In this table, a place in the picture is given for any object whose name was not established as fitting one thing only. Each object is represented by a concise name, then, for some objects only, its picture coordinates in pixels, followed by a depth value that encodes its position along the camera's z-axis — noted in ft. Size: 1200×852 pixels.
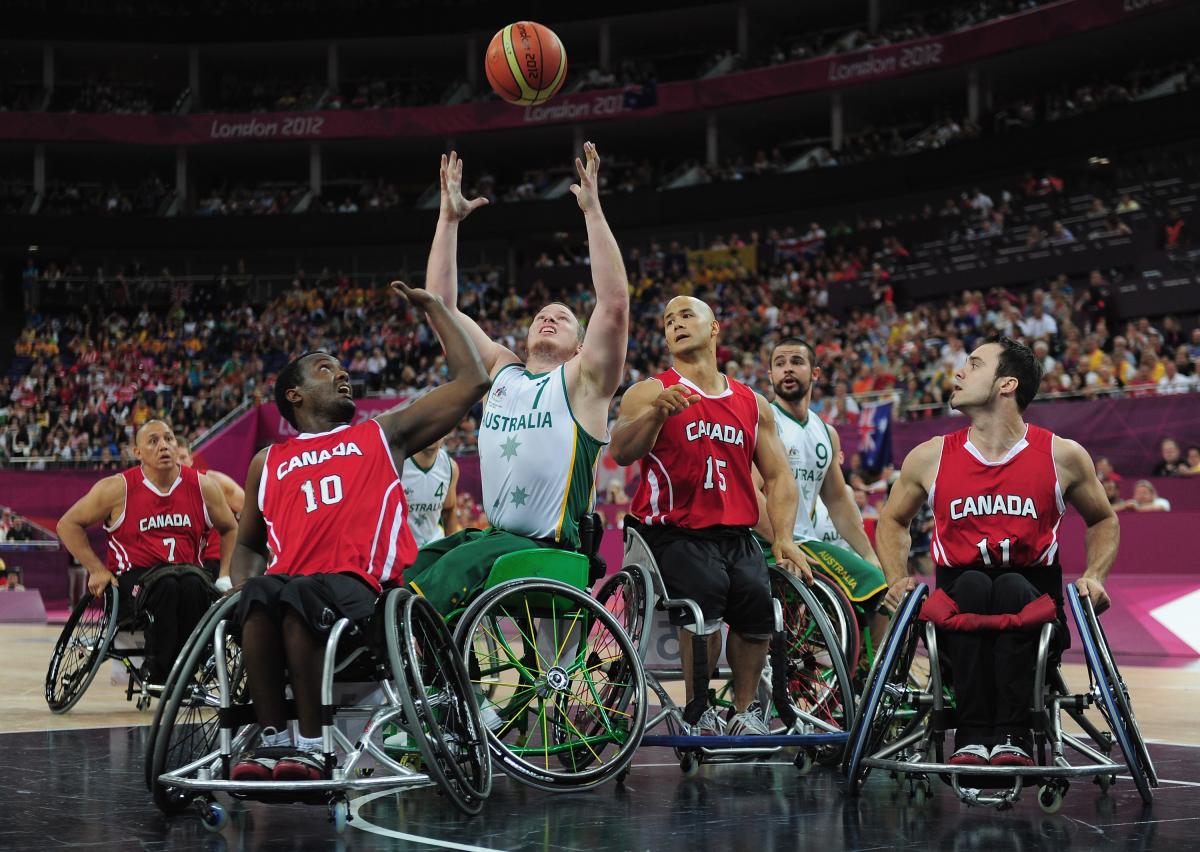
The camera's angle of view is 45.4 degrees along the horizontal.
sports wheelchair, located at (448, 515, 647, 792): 17.48
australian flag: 55.01
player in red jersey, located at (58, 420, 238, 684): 29.55
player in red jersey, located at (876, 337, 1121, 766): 16.78
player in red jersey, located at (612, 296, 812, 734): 19.94
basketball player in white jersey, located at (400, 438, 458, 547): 30.37
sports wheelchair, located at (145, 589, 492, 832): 14.83
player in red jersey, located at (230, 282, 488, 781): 15.28
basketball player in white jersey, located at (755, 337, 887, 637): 24.99
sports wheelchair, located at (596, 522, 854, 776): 19.08
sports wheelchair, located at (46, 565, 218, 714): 28.40
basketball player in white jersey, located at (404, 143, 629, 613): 18.95
